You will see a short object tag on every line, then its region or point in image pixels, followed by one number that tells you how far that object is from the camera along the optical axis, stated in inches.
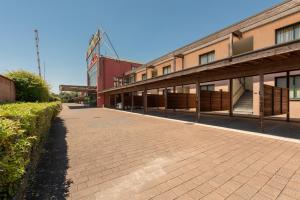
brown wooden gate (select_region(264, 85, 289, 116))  313.8
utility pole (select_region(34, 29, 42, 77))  863.7
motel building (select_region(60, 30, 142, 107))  1203.2
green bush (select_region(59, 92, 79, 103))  2601.1
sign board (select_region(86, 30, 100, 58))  1341.7
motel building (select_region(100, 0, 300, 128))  265.6
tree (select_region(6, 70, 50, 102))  409.7
